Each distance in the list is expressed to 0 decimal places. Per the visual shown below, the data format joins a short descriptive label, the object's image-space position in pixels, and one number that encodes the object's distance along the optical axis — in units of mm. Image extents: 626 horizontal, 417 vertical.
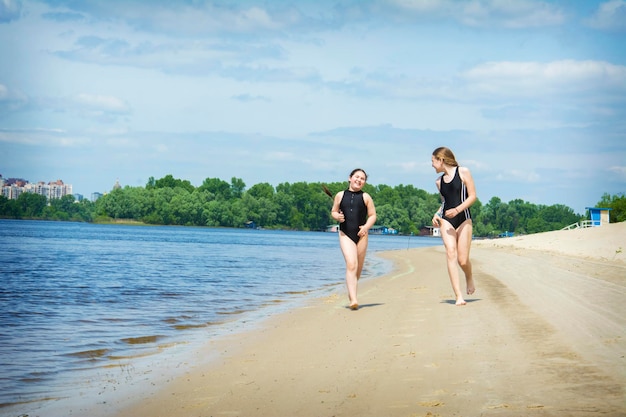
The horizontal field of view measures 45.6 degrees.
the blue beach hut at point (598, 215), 61594
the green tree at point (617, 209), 67462
